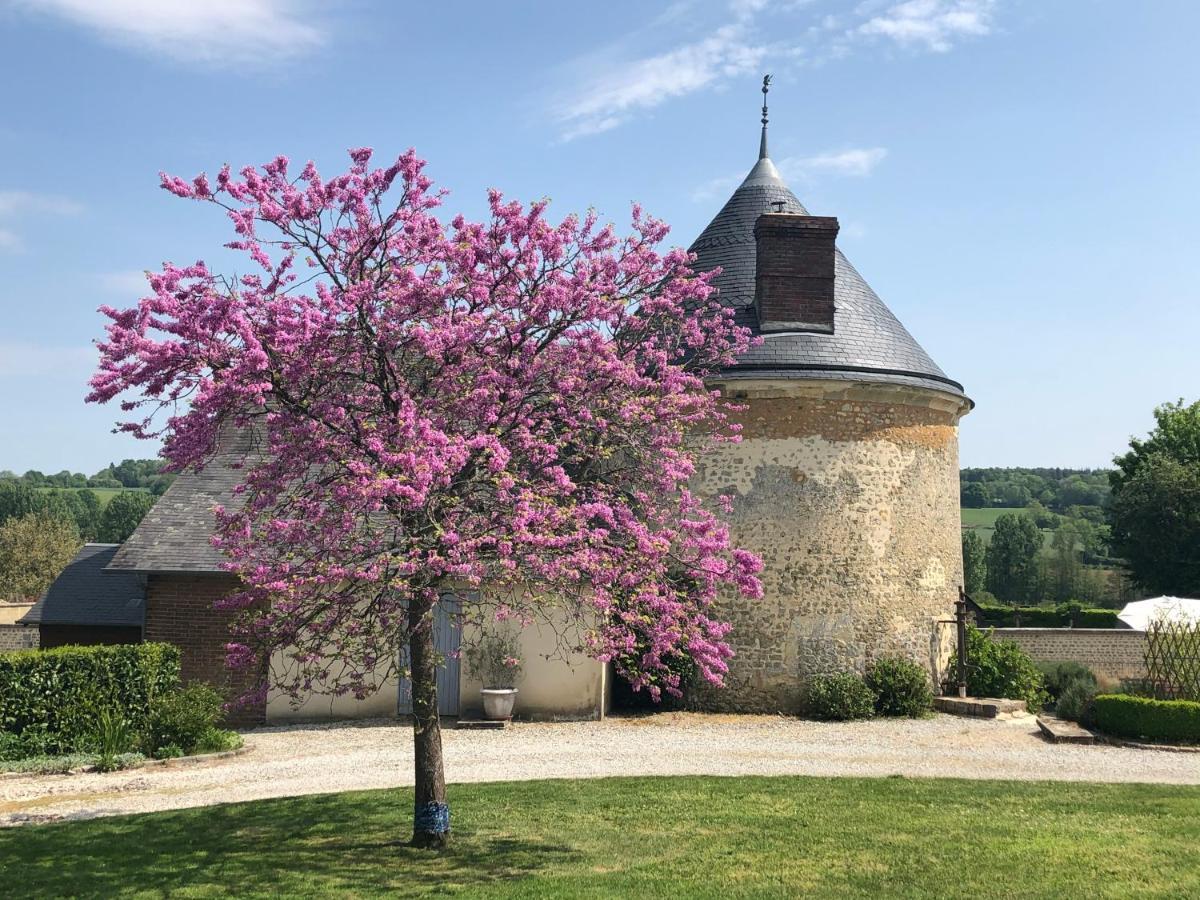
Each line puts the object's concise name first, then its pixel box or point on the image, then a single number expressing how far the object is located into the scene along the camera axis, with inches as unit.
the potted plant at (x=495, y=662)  616.4
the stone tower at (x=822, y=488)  632.4
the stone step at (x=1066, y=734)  543.8
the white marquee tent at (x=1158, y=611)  685.7
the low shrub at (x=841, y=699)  611.8
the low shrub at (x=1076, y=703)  595.9
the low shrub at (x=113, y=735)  482.3
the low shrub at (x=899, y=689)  623.2
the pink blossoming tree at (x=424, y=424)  290.5
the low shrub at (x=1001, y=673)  666.8
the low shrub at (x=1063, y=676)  687.7
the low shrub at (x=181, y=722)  496.1
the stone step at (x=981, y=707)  622.5
